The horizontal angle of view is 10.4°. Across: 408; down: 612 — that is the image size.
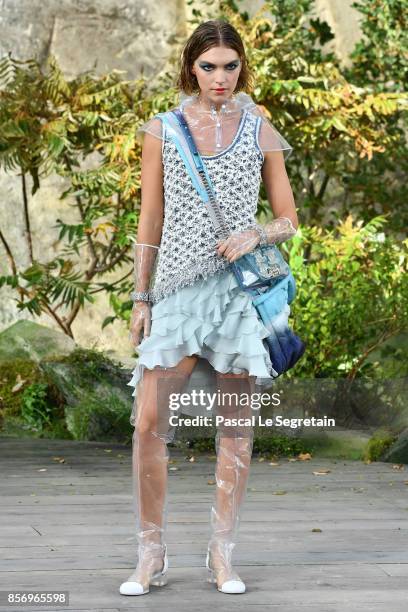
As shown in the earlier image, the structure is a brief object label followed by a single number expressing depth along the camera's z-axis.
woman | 6.67
